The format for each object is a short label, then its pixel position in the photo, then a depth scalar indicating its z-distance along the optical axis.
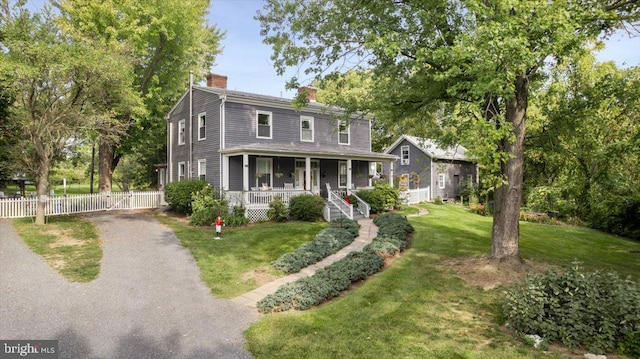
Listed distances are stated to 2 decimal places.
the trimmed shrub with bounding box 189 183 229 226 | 16.64
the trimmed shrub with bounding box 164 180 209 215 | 18.52
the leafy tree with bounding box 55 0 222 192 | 21.72
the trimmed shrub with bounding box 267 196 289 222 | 17.66
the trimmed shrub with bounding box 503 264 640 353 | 5.05
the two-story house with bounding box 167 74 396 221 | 19.36
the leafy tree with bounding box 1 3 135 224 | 14.10
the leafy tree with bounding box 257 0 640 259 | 6.52
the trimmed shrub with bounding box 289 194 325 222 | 17.53
